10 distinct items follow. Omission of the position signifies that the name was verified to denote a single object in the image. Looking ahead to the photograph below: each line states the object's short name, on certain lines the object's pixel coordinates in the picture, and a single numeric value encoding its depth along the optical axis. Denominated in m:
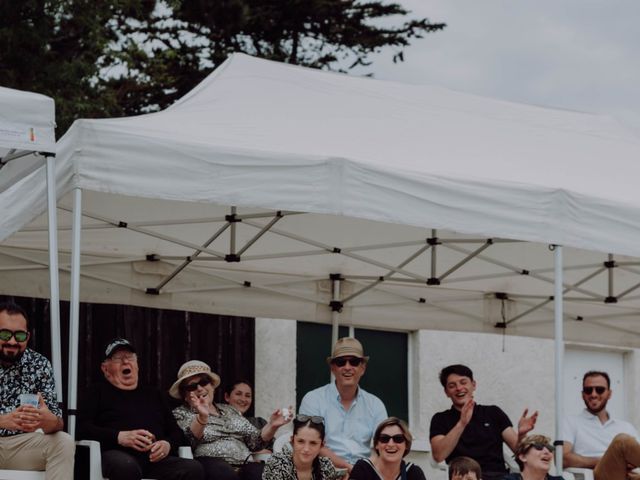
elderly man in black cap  11.99
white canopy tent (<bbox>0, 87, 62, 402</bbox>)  11.12
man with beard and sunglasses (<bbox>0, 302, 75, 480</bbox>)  10.60
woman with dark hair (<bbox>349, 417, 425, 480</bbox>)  12.36
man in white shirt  15.75
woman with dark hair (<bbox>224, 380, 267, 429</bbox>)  15.87
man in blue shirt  13.89
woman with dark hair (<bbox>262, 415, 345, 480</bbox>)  11.98
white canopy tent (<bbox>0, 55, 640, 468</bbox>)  12.25
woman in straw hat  13.28
